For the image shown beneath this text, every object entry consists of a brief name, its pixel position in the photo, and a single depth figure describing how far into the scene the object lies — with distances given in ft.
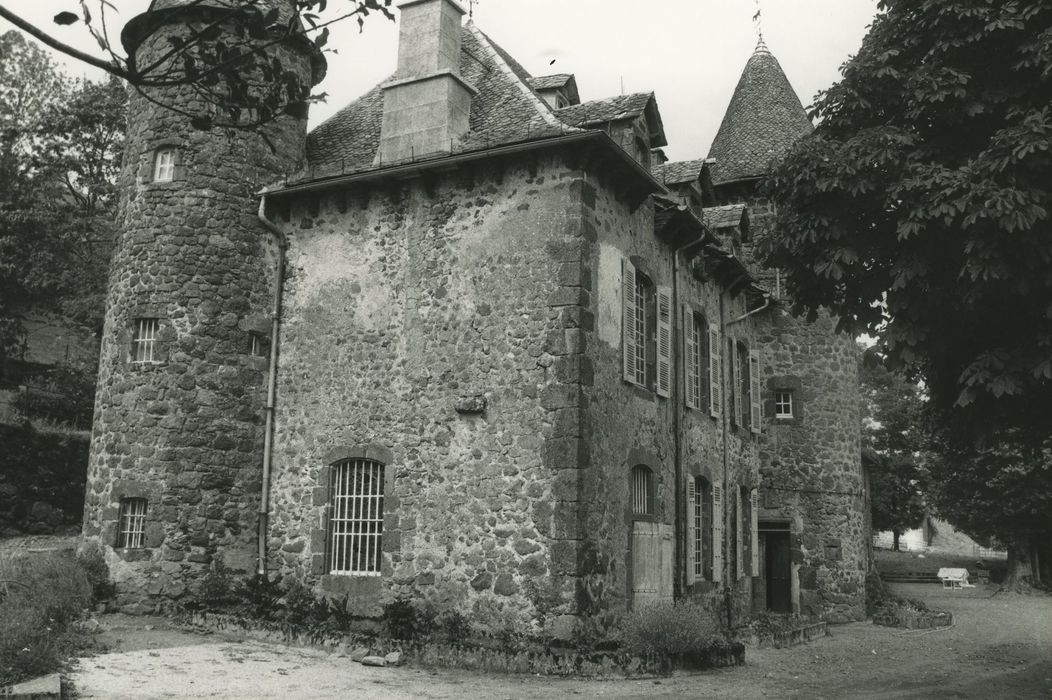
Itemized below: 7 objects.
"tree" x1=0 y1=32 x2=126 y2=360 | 72.90
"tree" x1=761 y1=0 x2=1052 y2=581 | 28.99
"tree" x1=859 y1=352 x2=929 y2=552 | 126.00
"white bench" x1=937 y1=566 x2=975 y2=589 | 111.65
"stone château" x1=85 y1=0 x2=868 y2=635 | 38.14
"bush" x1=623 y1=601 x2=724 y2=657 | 34.76
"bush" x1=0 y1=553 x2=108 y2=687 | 25.35
